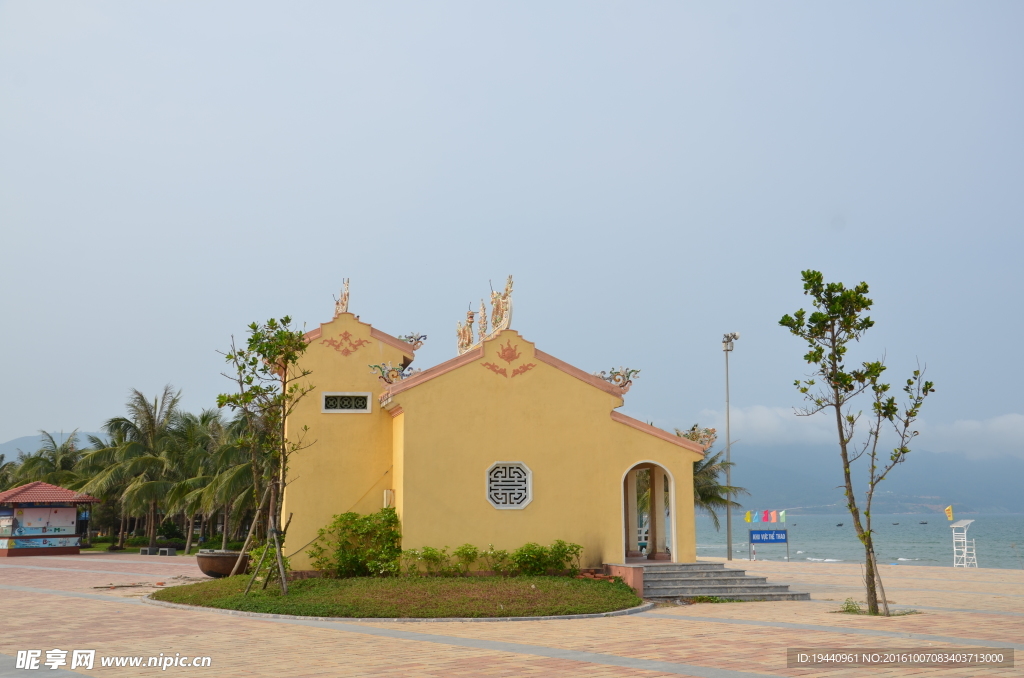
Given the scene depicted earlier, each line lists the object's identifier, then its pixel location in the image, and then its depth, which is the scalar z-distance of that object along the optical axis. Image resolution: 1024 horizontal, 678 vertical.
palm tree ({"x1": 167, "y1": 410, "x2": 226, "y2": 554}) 31.67
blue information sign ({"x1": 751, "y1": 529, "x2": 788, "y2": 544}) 28.06
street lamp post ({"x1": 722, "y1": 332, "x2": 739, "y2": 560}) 31.14
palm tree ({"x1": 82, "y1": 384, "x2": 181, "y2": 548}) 35.03
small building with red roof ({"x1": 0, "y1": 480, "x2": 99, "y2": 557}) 33.72
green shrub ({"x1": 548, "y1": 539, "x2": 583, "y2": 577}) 17.17
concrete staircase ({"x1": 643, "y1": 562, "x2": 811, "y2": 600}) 16.88
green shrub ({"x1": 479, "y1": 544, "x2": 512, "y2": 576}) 17.14
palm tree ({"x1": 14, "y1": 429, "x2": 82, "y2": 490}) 43.34
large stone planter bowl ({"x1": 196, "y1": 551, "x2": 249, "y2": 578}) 19.33
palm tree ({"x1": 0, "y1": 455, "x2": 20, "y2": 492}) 47.71
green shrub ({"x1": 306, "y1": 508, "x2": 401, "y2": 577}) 16.94
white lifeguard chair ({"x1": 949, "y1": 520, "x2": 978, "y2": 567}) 27.89
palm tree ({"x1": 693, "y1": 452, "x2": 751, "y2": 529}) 30.75
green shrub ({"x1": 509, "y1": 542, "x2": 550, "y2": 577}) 17.05
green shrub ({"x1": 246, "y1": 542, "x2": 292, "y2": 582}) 15.79
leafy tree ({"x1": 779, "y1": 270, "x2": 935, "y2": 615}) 14.41
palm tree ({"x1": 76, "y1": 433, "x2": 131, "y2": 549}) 38.72
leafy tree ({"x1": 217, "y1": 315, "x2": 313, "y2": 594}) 16.03
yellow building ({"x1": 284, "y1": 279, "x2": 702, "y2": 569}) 17.30
